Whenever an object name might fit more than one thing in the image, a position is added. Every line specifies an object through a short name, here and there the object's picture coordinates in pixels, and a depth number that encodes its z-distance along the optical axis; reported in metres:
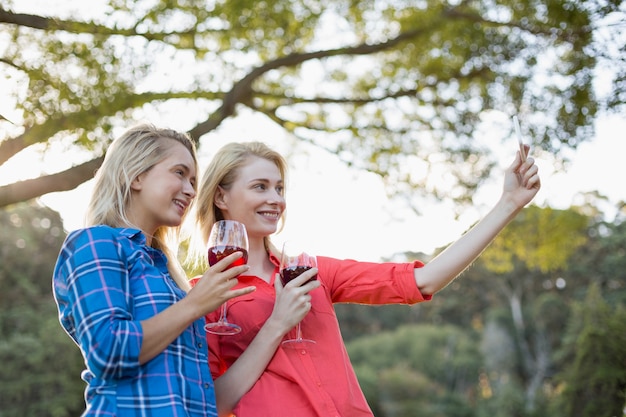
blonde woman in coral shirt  2.28
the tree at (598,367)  14.36
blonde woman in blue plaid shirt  1.80
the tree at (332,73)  4.82
